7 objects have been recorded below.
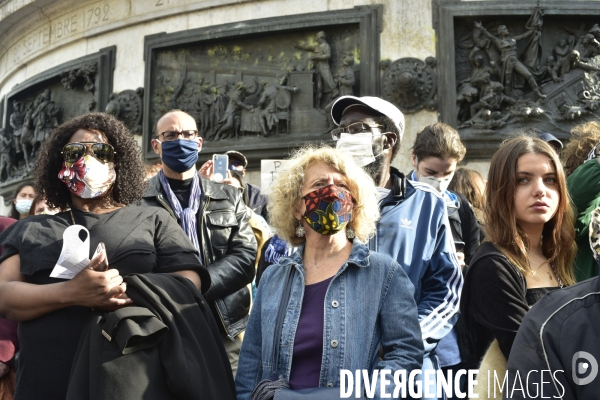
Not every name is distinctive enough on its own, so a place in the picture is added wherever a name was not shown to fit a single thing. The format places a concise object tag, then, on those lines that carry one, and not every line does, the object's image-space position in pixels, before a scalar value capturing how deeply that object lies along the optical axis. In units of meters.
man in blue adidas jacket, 3.37
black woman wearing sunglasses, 3.17
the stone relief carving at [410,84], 9.48
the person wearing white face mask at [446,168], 5.09
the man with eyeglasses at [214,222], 4.50
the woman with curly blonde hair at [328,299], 2.98
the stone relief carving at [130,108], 10.96
